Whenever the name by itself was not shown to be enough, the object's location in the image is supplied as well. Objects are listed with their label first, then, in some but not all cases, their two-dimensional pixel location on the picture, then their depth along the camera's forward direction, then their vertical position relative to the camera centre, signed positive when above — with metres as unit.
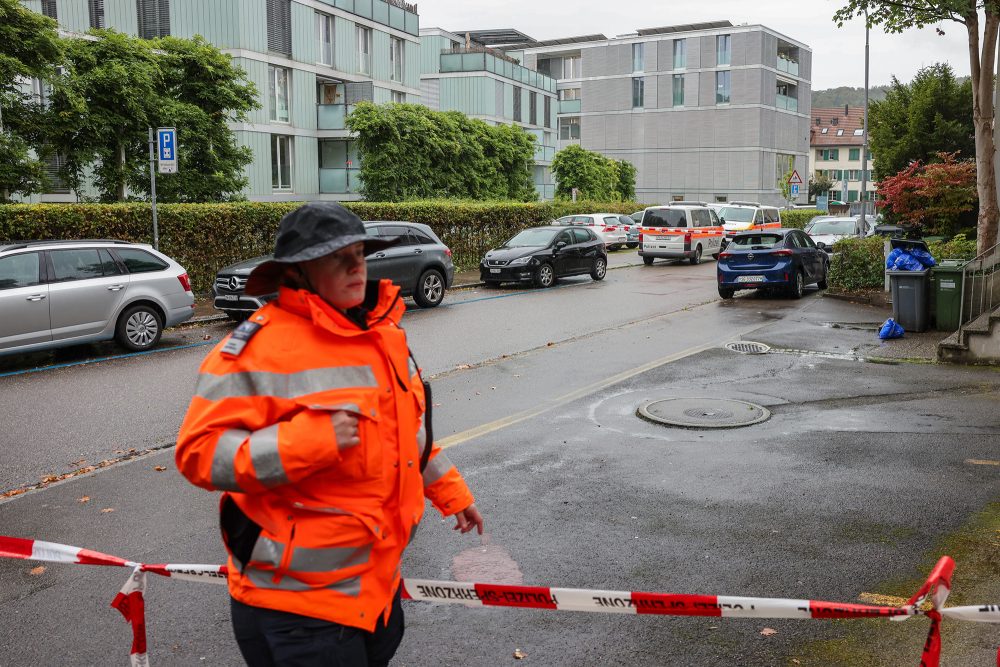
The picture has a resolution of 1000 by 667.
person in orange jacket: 2.28 -0.57
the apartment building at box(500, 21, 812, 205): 70.19 +8.98
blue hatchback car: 19.97 -1.01
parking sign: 17.05 +1.33
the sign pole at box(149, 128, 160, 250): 17.35 -0.21
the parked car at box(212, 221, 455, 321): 17.67 -0.87
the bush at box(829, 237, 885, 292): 19.78 -1.05
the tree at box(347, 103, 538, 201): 31.84 +2.44
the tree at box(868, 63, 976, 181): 28.92 +3.01
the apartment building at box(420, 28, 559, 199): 53.53 +8.07
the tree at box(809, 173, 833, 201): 98.06 +3.30
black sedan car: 22.45 -0.96
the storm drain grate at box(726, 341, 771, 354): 13.16 -1.88
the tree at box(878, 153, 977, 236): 24.45 +0.60
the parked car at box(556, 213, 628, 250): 35.84 -0.26
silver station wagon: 11.70 -0.99
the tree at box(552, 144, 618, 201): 49.09 +2.44
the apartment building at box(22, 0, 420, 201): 32.69 +6.33
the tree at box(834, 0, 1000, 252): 16.45 +2.58
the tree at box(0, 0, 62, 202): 17.39 +3.03
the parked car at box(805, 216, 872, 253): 31.39 -0.41
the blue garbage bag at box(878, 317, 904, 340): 14.03 -1.73
